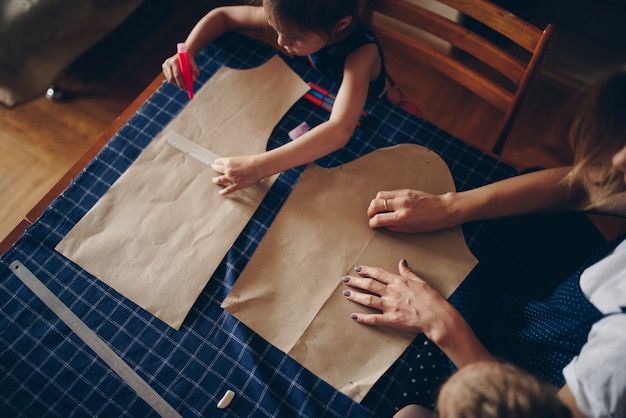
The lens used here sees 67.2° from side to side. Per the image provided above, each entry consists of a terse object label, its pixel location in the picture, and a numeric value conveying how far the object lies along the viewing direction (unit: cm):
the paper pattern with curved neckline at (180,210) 79
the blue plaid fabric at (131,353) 71
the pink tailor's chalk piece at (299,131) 91
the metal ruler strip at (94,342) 72
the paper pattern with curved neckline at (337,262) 74
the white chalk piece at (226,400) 71
